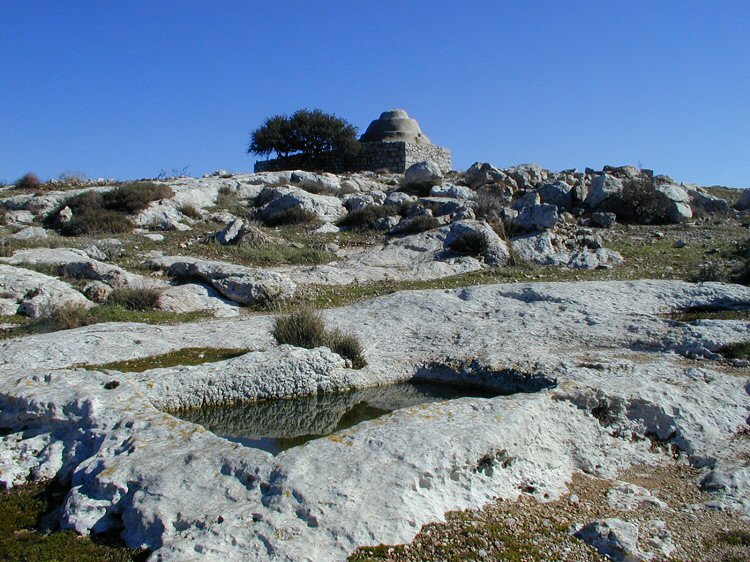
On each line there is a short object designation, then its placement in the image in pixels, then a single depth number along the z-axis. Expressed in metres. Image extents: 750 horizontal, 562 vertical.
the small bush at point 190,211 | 26.39
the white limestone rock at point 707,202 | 29.80
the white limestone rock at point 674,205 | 26.48
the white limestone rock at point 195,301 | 14.28
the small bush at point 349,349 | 10.12
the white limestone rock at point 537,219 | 21.36
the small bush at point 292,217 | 24.91
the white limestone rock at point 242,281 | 14.97
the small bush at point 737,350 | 9.82
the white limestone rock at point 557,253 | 19.14
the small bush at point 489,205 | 23.39
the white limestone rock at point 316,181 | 31.47
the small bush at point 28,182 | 32.88
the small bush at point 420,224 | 22.30
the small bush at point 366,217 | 24.34
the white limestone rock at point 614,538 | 5.21
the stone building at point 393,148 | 42.19
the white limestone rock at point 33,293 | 13.59
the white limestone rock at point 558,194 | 27.72
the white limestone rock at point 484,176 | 31.22
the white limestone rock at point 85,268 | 15.33
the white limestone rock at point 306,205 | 25.83
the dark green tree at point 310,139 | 42.81
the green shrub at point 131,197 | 25.77
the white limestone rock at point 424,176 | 30.58
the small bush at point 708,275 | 16.02
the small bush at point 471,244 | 19.59
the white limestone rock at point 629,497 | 6.12
